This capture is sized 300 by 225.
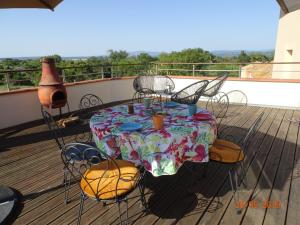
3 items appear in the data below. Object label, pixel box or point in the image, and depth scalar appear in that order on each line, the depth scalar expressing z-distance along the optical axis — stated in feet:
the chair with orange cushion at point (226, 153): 6.83
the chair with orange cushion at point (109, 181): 5.30
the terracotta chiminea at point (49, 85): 14.70
